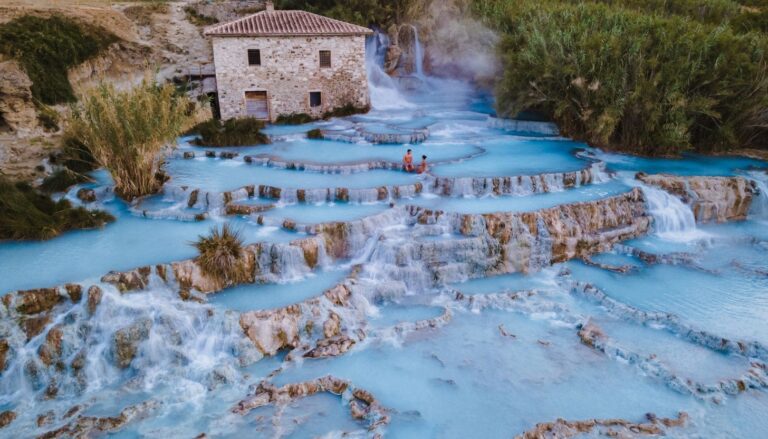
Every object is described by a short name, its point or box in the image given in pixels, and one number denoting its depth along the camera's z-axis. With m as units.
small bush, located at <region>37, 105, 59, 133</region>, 18.67
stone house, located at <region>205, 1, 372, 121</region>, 22.53
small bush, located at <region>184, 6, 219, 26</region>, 29.27
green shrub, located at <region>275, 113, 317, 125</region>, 23.86
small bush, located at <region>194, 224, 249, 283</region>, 11.56
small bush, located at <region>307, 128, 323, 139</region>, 21.09
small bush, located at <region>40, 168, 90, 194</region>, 16.06
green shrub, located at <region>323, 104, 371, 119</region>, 24.73
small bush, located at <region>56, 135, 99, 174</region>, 16.94
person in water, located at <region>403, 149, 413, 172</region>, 16.80
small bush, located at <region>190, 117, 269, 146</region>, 20.14
